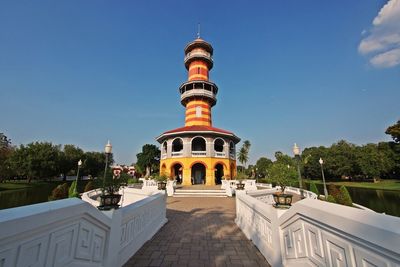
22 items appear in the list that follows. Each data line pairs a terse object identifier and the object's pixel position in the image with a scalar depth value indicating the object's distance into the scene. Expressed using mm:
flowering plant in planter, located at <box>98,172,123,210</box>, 4160
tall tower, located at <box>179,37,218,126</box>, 30781
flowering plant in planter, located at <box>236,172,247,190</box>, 15422
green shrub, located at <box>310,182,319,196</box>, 20159
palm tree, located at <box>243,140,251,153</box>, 53556
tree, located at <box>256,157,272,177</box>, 80825
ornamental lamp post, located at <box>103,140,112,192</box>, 11148
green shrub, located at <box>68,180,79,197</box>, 16338
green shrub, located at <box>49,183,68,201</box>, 15461
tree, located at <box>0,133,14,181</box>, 35062
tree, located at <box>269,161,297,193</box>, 6732
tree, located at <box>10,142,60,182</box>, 39438
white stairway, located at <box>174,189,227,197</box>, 18422
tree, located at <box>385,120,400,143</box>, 36219
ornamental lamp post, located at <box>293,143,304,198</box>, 14297
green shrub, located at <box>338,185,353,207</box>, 12798
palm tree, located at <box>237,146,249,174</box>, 51406
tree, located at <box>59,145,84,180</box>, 47228
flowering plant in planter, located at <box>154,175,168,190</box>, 15194
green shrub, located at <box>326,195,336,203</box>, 13542
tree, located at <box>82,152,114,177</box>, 55169
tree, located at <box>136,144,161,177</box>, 49594
